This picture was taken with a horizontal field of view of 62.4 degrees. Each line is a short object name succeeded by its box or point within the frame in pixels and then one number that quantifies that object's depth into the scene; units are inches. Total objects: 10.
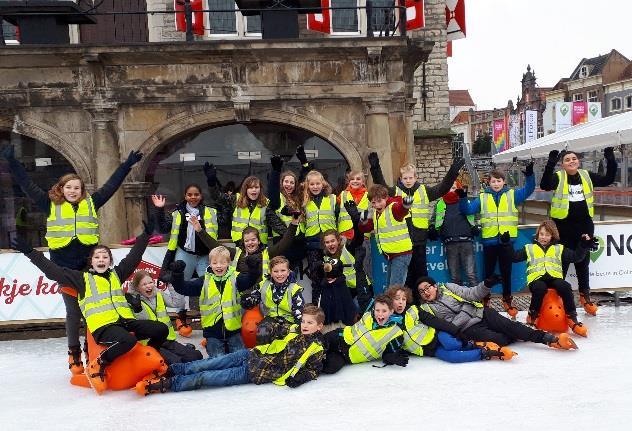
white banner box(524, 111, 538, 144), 1514.5
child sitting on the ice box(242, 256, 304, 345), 188.0
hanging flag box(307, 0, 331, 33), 430.6
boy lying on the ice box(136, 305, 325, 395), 168.9
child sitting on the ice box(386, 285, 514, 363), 184.2
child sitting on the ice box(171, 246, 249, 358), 191.0
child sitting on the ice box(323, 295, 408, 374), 181.6
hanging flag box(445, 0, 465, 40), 524.4
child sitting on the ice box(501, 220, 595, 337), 211.9
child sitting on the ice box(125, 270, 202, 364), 183.0
